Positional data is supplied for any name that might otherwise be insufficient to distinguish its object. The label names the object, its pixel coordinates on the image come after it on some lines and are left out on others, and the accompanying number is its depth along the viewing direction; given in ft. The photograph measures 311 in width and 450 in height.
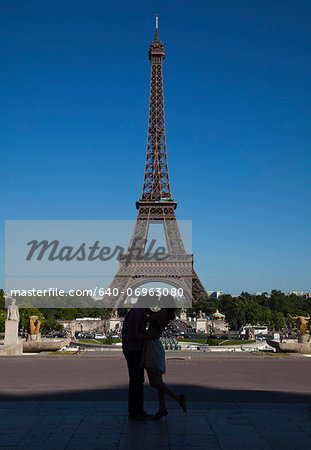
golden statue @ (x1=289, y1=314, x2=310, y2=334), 77.10
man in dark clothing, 23.49
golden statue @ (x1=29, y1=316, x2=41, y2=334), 84.52
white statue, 71.51
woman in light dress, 22.86
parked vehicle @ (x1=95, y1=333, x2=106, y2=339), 176.27
